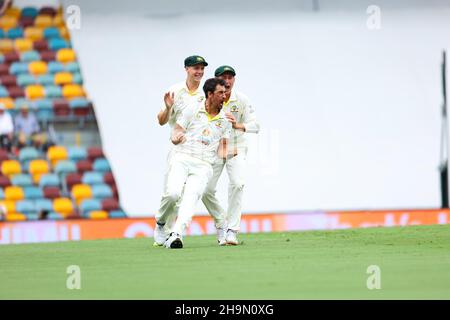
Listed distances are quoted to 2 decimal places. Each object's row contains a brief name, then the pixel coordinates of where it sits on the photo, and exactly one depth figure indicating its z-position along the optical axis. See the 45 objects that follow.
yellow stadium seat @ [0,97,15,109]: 21.09
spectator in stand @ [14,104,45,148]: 20.95
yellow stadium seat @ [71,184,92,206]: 20.41
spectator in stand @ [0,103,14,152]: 20.73
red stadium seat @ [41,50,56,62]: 22.38
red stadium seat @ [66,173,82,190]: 20.58
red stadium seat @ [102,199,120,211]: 20.06
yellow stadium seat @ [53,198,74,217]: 20.02
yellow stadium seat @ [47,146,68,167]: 20.89
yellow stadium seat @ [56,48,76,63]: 22.41
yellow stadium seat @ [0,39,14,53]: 22.50
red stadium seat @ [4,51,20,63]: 22.32
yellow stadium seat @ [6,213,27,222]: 19.70
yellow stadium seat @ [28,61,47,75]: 22.22
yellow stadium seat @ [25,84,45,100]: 21.70
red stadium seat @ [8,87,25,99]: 21.66
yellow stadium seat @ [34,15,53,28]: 22.80
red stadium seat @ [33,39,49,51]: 22.58
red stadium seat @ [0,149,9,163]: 20.64
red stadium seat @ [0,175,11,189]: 20.30
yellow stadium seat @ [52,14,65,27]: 22.77
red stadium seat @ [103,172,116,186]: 20.83
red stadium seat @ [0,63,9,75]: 22.05
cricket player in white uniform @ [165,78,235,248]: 11.65
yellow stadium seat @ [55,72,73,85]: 22.03
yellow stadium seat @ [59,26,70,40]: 22.64
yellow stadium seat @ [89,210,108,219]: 19.88
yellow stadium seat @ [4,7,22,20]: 22.83
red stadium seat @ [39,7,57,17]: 22.86
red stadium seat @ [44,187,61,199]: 20.23
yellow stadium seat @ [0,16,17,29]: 22.69
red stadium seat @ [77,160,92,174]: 20.88
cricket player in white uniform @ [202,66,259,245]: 12.23
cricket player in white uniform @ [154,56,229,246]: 12.09
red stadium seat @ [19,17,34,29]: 22.86
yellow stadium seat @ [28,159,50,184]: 20.64
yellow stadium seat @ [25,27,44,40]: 22.73
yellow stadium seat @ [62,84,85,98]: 21.73
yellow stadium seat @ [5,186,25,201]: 20.22
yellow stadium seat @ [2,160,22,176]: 20.56
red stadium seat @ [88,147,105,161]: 21.03
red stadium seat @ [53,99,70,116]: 21.22
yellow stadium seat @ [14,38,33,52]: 22.56
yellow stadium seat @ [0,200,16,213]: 19.90
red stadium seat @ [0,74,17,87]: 21.83
